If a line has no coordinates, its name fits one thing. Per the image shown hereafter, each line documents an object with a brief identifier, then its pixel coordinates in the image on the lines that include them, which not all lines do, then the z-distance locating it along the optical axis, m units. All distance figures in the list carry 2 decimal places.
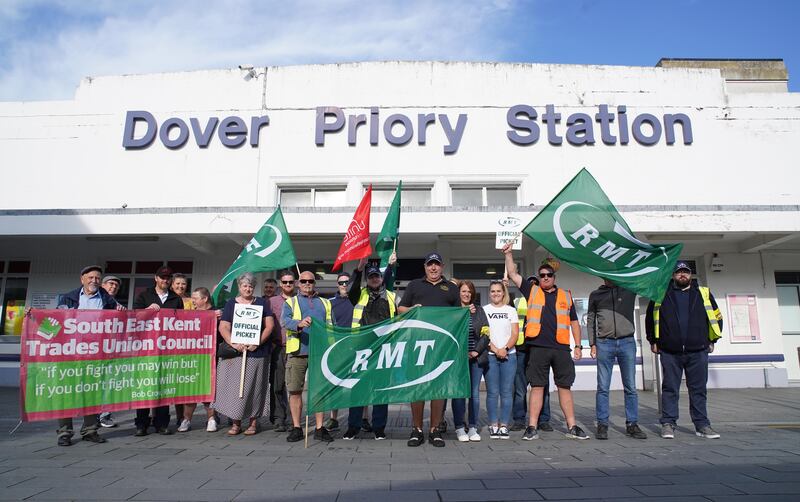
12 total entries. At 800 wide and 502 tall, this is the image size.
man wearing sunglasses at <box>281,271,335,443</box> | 5.75
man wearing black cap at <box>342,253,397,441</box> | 5.68
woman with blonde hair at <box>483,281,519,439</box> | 5.66
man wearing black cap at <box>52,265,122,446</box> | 5.51
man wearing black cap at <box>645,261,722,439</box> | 5.66
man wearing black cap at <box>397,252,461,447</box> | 5.60
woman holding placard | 5.87
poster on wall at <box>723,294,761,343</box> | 11.10
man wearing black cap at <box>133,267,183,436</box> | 5.96
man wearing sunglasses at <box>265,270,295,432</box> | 6.26
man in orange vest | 5.59
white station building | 11.49
